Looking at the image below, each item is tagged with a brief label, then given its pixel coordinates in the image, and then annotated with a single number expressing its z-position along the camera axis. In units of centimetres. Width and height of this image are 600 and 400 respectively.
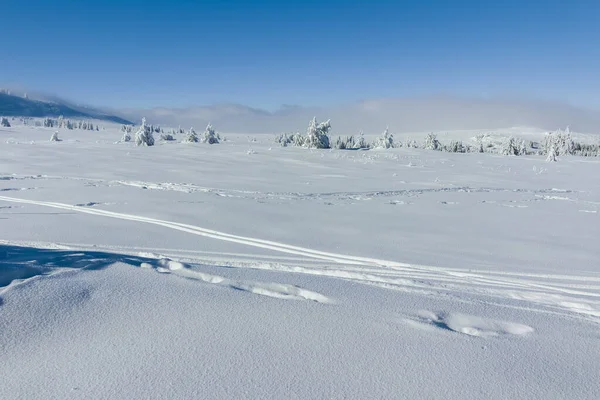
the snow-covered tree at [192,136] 5206
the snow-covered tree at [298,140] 5286
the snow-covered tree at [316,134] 4747
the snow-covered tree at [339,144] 5747
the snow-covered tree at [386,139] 5359
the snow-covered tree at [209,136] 4897
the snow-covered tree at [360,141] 6922
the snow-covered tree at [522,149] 5583
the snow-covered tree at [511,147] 5372
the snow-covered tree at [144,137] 4138
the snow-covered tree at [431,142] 5770
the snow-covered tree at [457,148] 6263
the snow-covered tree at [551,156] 3681
